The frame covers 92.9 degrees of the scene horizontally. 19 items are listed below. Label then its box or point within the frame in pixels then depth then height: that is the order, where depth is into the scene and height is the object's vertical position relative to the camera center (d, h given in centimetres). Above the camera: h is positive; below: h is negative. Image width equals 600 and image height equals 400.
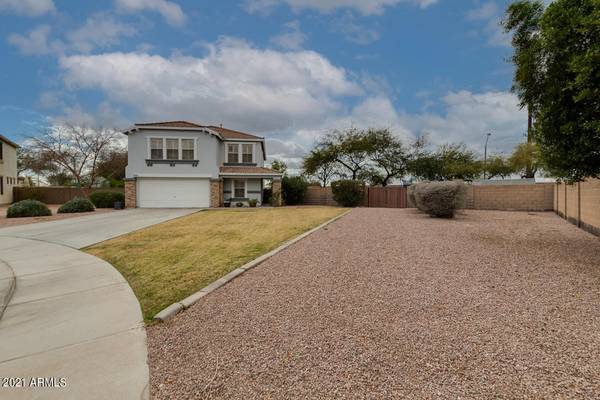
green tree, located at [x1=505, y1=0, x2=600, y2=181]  477 +218
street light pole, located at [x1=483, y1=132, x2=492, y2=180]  2910 +372
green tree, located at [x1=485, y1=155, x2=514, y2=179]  2948 +291
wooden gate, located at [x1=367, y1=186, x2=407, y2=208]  2172 -20
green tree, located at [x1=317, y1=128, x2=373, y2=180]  2769 +458
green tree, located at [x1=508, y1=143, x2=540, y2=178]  2445 +310
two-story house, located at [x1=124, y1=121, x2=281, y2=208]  2045 +197
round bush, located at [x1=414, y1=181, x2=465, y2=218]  1182 -16
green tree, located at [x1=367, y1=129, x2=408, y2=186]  2798 +385
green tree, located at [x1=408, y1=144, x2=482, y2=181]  2802 +292
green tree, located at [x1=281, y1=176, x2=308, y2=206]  2369 +40
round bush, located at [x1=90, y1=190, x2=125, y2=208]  2123 -19
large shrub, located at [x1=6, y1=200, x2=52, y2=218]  1484 -74
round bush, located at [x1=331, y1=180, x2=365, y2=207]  2089 +20
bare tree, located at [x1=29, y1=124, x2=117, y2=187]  2189 +398
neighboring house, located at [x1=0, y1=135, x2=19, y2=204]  2478 +250
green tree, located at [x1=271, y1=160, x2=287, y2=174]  4732 +497
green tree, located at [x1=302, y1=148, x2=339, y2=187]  2948 +310
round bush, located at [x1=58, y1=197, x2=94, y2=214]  1708 -66
